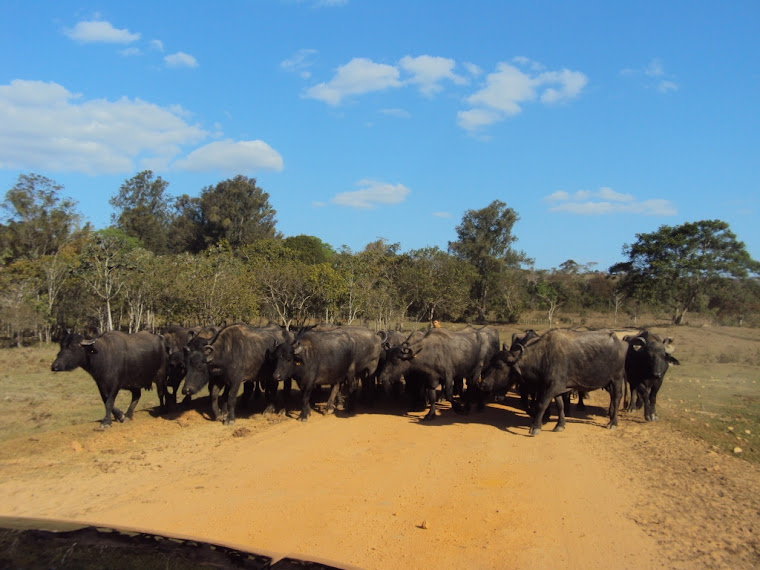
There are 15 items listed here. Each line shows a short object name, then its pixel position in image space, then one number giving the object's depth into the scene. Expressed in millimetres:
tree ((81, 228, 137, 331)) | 28834
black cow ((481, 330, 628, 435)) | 12055
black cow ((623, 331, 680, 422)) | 12766
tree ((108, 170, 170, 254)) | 66375
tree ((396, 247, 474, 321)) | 45188
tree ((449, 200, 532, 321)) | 59000
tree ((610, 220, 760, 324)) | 41938
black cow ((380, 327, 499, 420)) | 13578
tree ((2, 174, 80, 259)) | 35688
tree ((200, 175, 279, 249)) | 64312
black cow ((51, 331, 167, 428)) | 11539
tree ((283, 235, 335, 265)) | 58156
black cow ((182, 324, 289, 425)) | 12227
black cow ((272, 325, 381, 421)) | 12805
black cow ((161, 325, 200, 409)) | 13273
